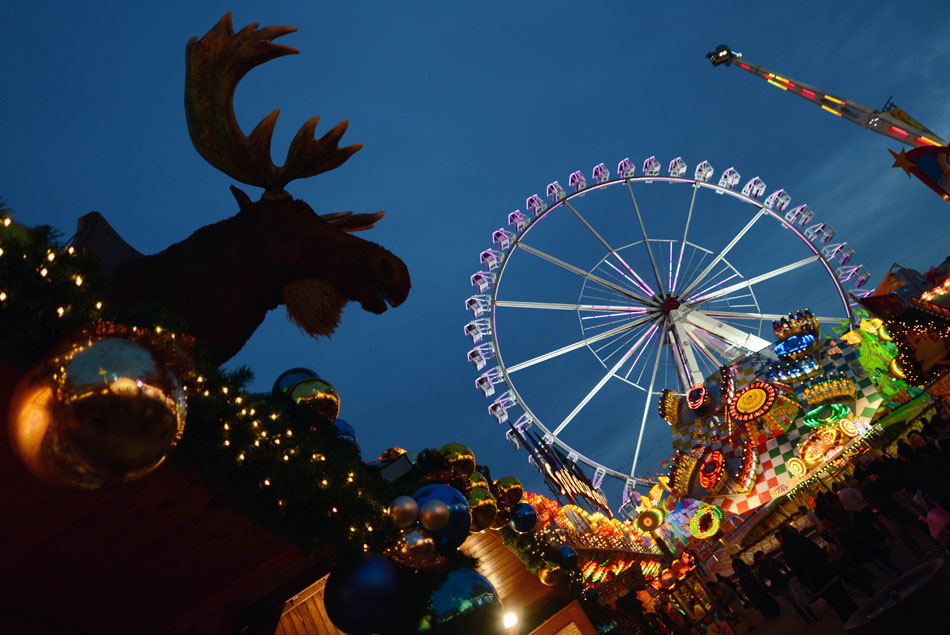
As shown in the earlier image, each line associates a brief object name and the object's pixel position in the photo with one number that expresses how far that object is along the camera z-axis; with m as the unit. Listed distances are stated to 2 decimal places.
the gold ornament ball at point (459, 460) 4.49
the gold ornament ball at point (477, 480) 4.65
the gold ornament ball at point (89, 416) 1.31
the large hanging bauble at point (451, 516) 3.42
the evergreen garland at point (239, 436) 1.43
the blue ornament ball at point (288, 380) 3.60
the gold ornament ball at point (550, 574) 6.00
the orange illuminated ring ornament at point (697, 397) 19.05
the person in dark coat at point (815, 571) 5.80
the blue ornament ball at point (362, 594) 2.80
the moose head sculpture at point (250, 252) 3.30
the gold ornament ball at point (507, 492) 5.77
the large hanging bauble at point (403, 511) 3.09
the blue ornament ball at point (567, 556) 6.64
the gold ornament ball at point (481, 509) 4.42
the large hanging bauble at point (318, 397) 3.46
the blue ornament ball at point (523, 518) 5.71
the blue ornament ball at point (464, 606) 3.27
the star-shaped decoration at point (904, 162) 12.45
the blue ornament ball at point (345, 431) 3.89
